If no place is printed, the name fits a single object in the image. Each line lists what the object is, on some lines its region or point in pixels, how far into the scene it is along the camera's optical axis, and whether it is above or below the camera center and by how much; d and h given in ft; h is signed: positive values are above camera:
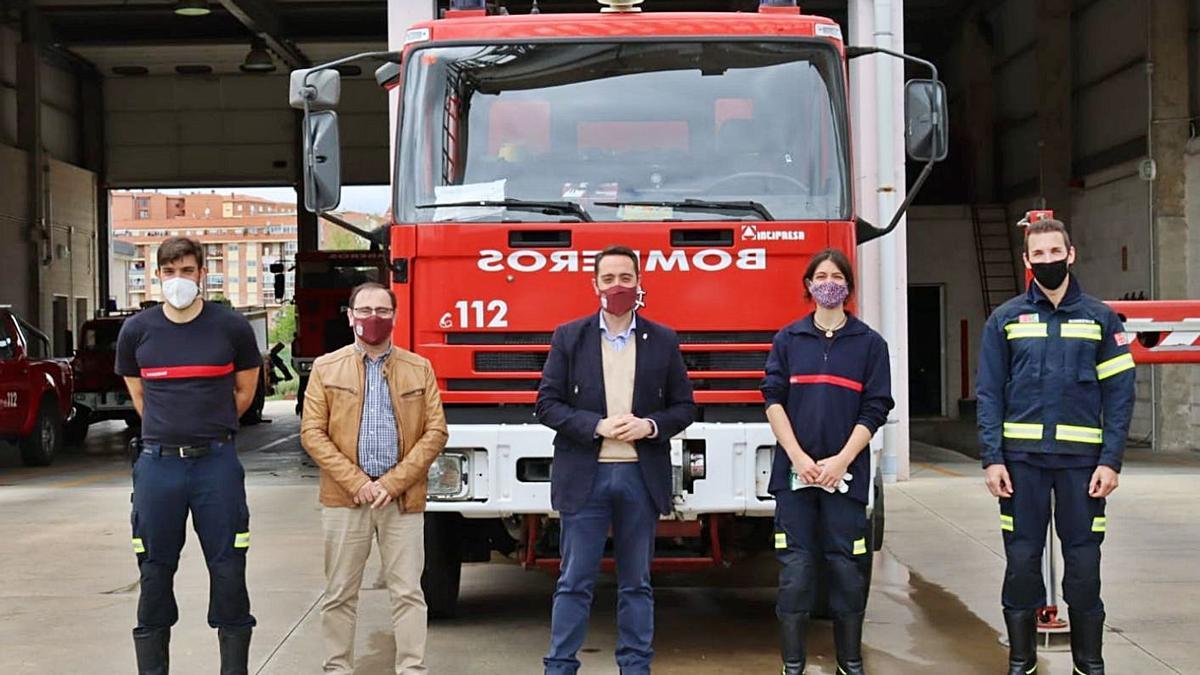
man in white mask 18.13 -1.73
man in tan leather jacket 18.94 -1.97
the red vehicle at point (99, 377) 69.26 -2.94
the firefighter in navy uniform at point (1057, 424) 18.45 -1.53
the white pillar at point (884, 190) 44.62 +3.63
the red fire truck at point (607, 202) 21.03 +1.61
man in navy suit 18.29 -1.71
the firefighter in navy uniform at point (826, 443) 18.88 -1.77
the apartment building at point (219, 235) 390.01 +21.54
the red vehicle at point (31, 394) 55.42 -3.10
